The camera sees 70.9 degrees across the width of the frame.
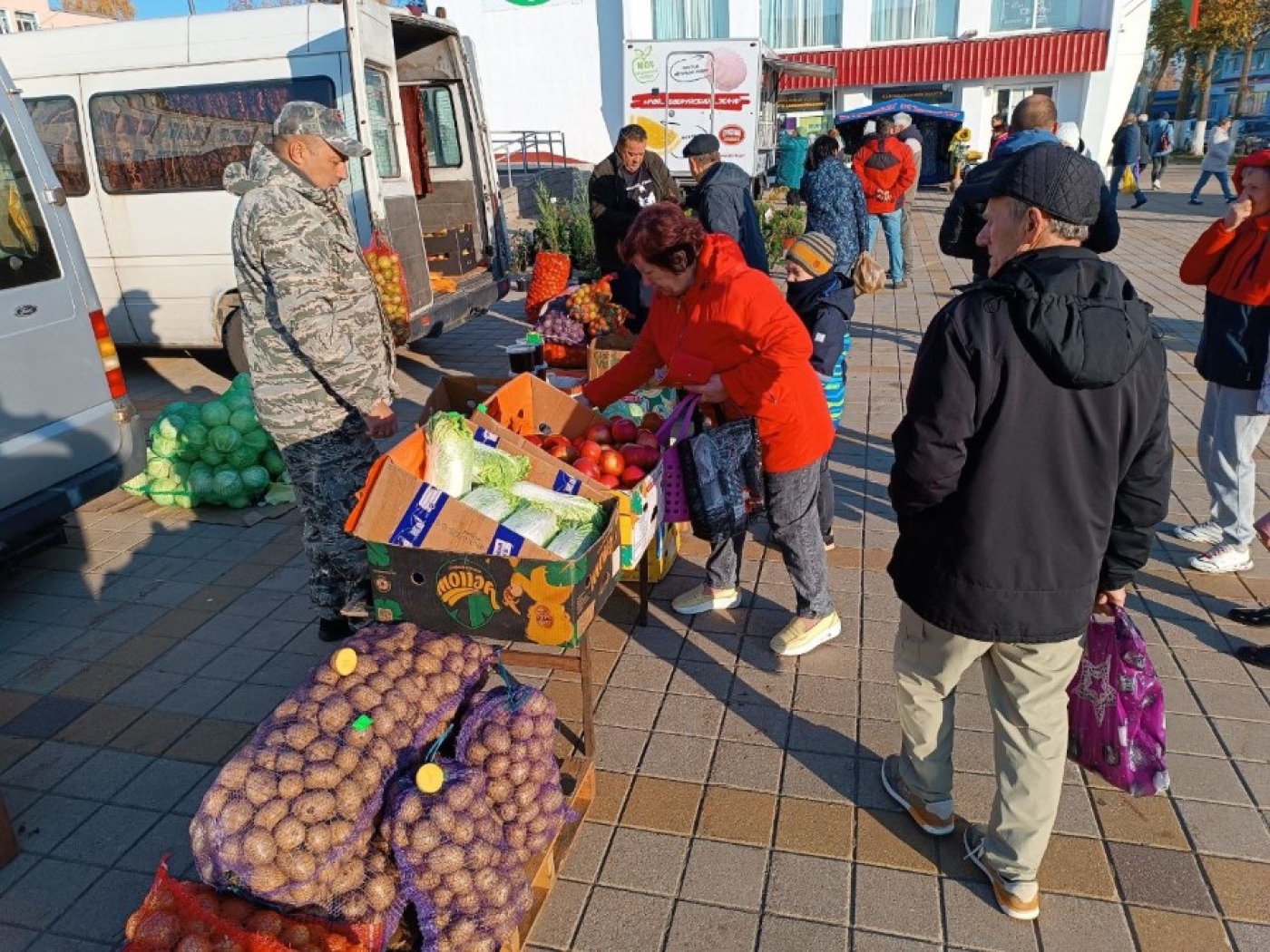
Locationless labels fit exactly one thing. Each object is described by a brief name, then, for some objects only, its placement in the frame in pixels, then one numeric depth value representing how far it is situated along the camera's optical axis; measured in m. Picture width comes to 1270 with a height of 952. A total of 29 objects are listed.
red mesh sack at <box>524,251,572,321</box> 7.67
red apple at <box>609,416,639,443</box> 3.74
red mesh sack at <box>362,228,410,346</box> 6.89
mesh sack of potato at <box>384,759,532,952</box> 2.19
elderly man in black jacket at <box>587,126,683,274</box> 6.80
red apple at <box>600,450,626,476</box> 3.39
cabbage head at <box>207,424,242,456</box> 5.72
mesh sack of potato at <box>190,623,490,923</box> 2.11
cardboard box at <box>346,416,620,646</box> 2.54
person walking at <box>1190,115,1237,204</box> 17.61
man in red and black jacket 10.18
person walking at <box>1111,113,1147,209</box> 17.27
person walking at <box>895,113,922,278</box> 10.98
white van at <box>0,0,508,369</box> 6.96
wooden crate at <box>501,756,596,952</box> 2.53
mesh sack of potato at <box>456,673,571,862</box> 2.43
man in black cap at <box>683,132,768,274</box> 5.72
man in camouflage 3.31
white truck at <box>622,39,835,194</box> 16.89
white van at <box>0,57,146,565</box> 4.31
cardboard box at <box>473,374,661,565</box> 3.20
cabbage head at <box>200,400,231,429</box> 5.82
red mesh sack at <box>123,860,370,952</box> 1.99
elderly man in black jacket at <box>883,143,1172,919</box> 2.04
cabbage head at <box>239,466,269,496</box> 5.68
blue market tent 23.47
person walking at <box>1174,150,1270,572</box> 3.97
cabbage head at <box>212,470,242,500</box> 5.63
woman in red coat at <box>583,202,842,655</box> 3.38
